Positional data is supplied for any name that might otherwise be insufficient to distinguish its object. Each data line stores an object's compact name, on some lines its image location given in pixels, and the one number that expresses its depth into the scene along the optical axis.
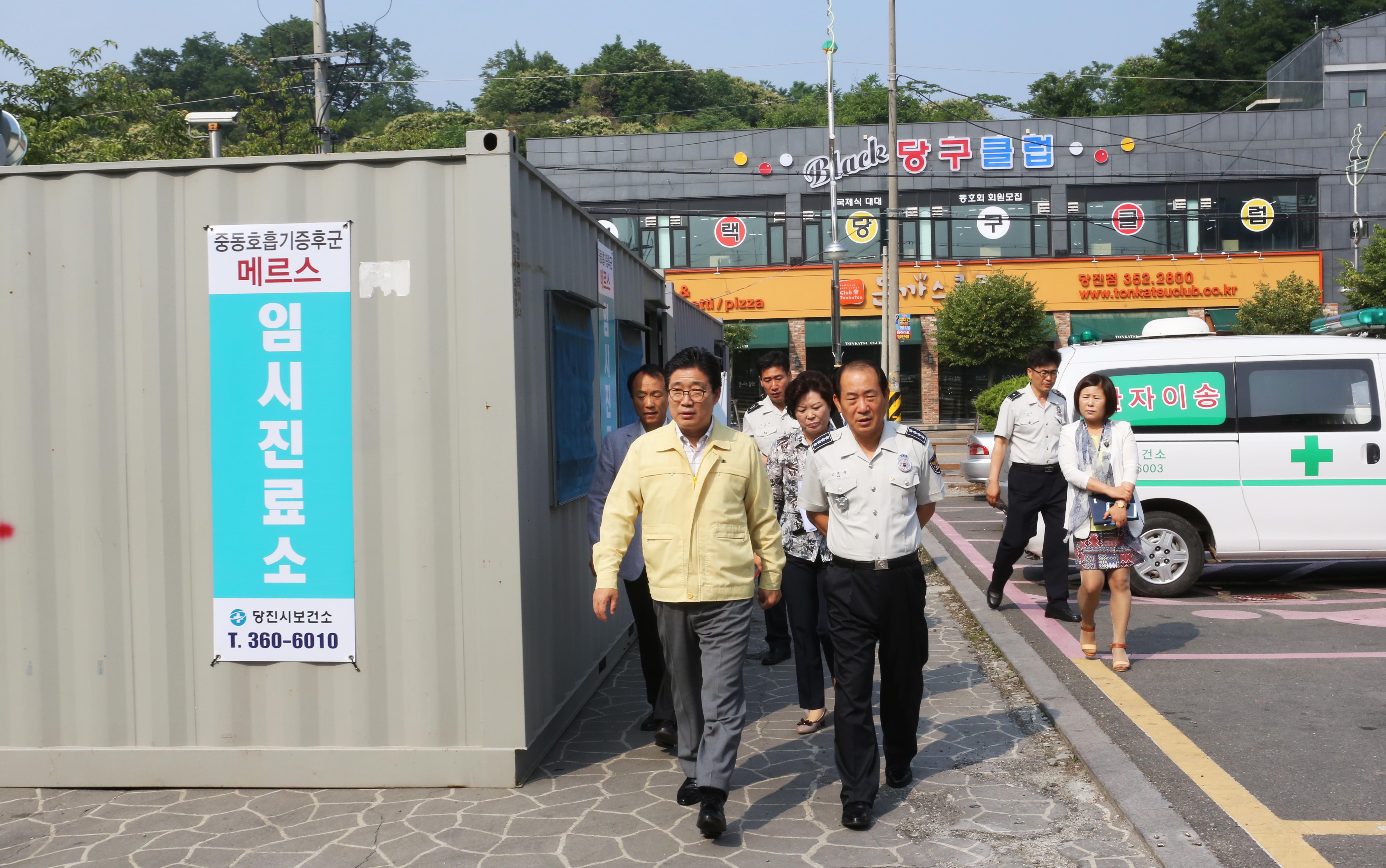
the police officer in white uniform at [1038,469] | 7.72
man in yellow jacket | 4.19
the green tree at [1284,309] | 32.44
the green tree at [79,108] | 16.58
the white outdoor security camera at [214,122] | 6.06
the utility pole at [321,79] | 16.58
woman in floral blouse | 5.57
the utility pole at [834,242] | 22.84
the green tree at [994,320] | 33.88
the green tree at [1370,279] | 24.31
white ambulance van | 8.38
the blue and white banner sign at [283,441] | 4.70
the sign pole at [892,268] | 21.98
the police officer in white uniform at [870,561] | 4.32
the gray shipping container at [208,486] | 4.64
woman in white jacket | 6.43
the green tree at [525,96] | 74.31
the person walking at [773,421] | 6.82
